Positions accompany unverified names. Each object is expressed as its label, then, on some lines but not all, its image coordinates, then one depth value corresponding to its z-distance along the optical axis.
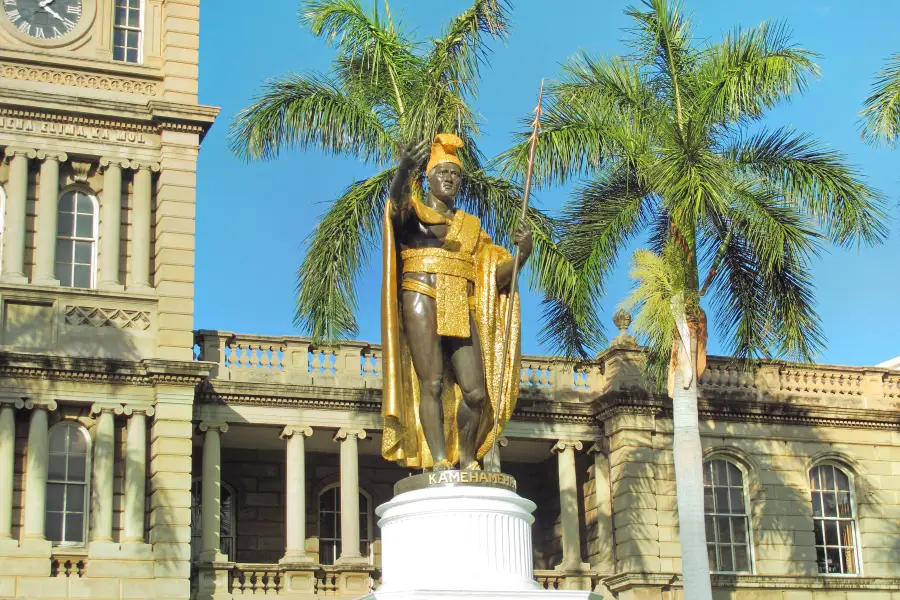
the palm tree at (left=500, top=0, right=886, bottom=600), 20.22
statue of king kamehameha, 10.41
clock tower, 24.89
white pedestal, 9.50
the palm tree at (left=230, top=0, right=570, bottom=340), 20.86
